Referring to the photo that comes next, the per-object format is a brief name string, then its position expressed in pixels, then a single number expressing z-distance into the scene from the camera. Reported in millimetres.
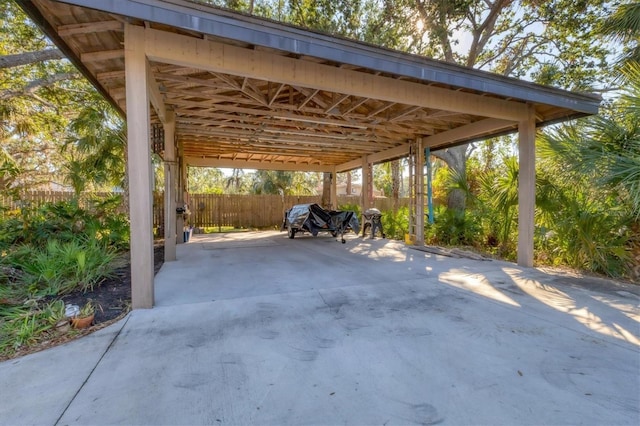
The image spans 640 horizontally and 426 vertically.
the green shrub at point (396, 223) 9719
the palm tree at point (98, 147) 7168
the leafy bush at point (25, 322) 2402
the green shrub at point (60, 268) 3518
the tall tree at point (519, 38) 8836
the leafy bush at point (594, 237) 4555
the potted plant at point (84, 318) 2691
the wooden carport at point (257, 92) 3088
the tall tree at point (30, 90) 7020
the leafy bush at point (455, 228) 7852
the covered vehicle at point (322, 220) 8133
